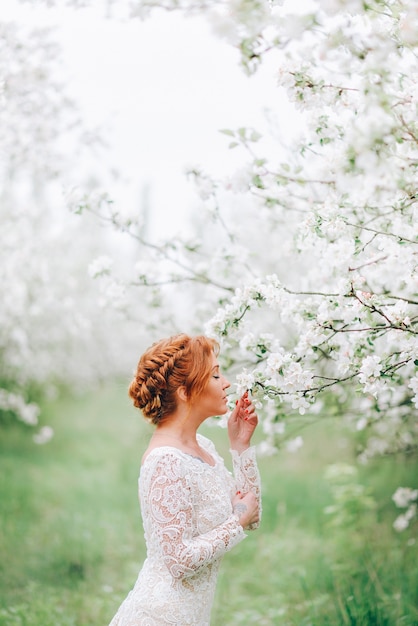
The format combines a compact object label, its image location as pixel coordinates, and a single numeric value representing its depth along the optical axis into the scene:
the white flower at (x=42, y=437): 10.04
